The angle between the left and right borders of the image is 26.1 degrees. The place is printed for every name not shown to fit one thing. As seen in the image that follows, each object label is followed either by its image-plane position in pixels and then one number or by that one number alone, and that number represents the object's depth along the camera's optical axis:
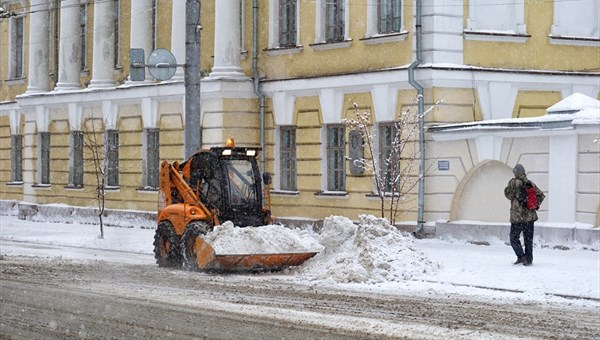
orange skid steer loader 22.20
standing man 21.42
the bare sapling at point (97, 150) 33.84
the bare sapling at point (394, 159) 27.94
